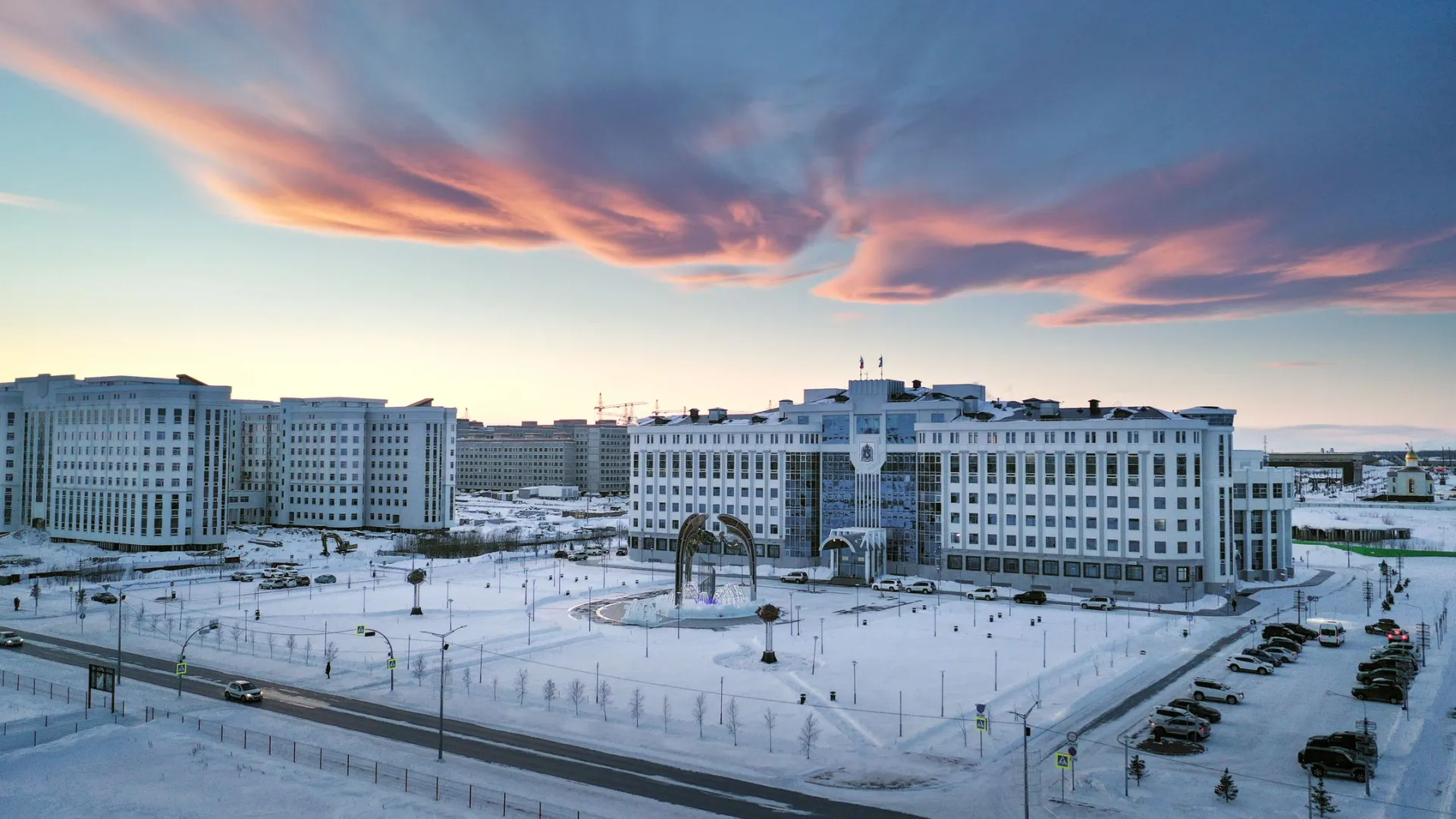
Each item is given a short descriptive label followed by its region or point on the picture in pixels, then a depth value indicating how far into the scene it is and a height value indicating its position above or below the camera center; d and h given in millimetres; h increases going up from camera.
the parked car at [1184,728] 53688 -15740
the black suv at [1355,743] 49125 -15159
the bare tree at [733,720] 54969 -16281
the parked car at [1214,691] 62681 -16119
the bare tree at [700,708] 56234 -16031
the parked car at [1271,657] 73500 -16075
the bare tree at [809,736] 51997 -16318
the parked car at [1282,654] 74875 -16117
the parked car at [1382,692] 61781 -15832
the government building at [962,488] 108500 -5261
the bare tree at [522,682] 63000 -16386
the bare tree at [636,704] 57888 -16359
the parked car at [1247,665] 71012 -16112
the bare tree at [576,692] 60734 -16461
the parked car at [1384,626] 85062 -15801
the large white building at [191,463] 146625 -3796
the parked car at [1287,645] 77375 -15874
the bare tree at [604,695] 61094 -16331
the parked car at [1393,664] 67562 -15270
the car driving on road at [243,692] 62062 -16288
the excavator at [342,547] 153500 -16798
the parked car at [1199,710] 57500 -15773
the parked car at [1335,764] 47094 -15662
